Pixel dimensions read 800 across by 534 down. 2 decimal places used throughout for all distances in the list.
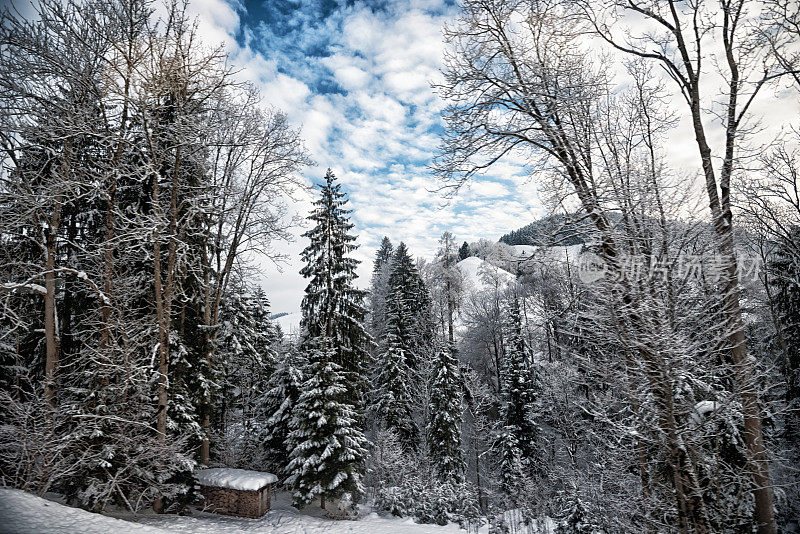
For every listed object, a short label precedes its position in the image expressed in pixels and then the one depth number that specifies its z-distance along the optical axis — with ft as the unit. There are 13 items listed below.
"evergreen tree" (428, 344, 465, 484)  69.67
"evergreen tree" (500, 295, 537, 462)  77.05
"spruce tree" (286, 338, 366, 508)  46.29
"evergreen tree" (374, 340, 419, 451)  73.46
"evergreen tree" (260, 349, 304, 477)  56.18
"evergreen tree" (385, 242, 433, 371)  83.10
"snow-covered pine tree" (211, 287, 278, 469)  53.21
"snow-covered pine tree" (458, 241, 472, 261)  315.58
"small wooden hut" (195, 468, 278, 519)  40.34
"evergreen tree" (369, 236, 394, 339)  113.50
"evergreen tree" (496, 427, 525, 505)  68.74
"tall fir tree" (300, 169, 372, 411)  58.34
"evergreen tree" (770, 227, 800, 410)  53.11
